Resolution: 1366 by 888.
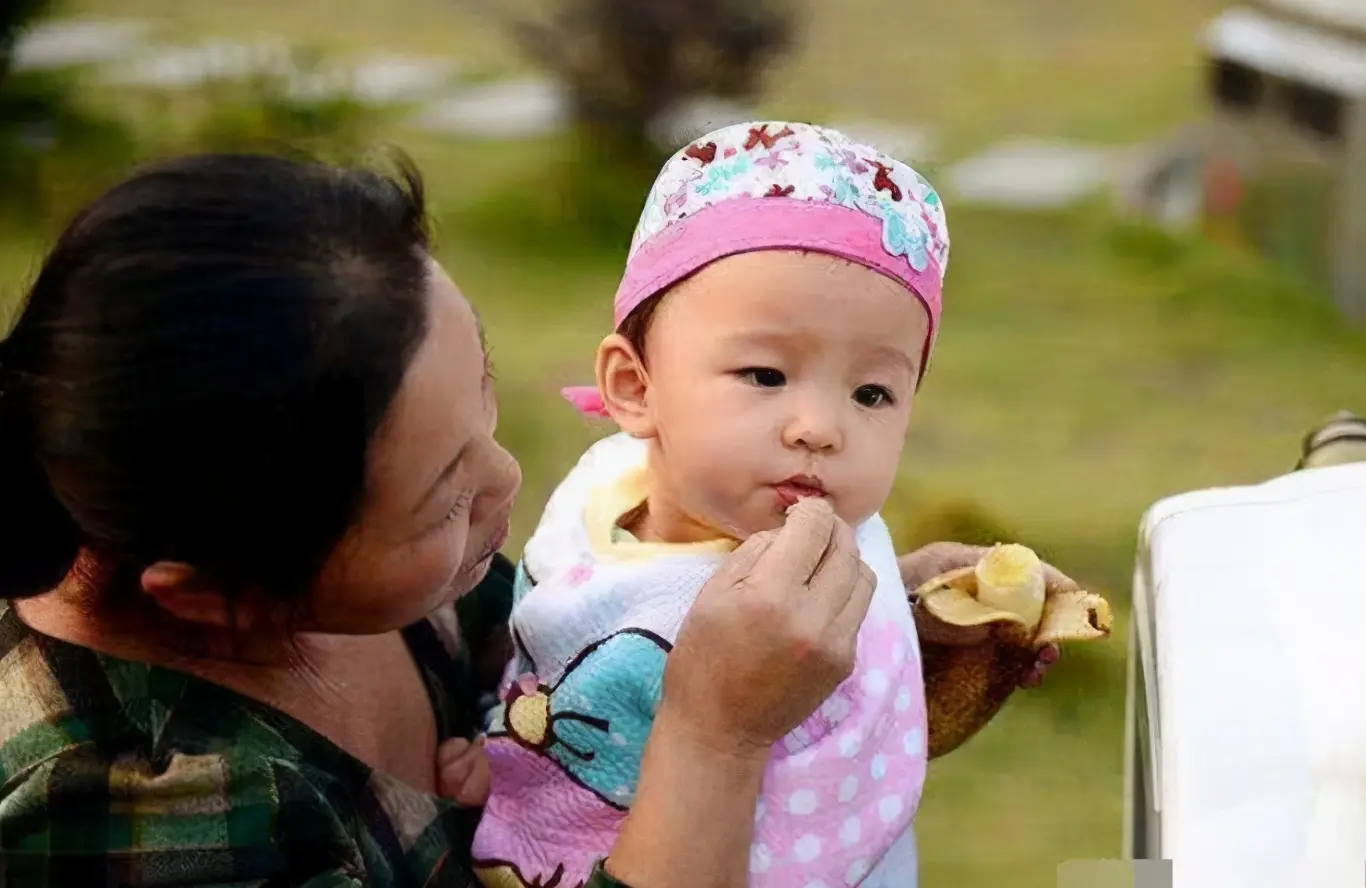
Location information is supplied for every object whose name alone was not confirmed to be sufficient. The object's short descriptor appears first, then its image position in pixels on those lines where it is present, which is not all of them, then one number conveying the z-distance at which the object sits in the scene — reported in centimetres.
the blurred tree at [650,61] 628
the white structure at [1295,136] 529
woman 184
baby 198
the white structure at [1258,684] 183
